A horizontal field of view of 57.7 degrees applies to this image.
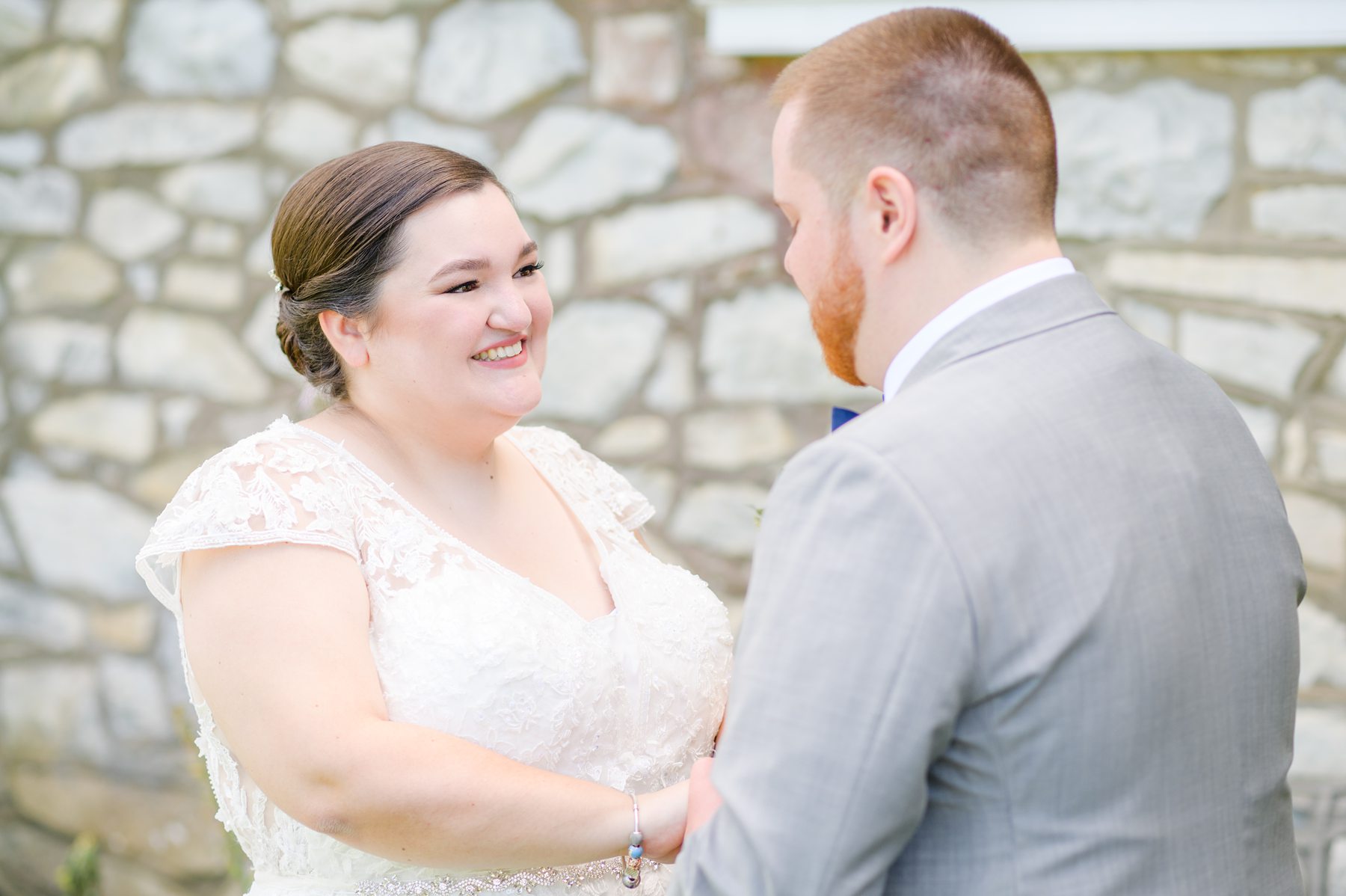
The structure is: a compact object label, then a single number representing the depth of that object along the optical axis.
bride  1.85
